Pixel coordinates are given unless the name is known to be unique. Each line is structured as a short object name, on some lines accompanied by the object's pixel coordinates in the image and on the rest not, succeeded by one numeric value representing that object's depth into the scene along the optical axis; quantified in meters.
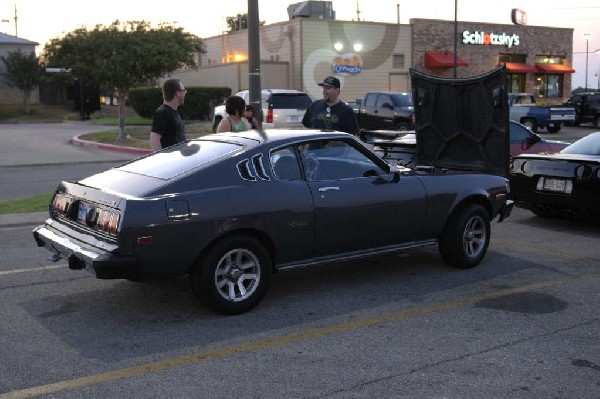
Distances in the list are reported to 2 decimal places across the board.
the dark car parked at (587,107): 31.77
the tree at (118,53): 22.34
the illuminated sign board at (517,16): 45.00
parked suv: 21.72
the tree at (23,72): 42.59
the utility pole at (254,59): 12.20
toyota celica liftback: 5.16
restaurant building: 37.44
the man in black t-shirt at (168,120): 7.83
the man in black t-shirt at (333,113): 8.49
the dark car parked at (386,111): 24.97
